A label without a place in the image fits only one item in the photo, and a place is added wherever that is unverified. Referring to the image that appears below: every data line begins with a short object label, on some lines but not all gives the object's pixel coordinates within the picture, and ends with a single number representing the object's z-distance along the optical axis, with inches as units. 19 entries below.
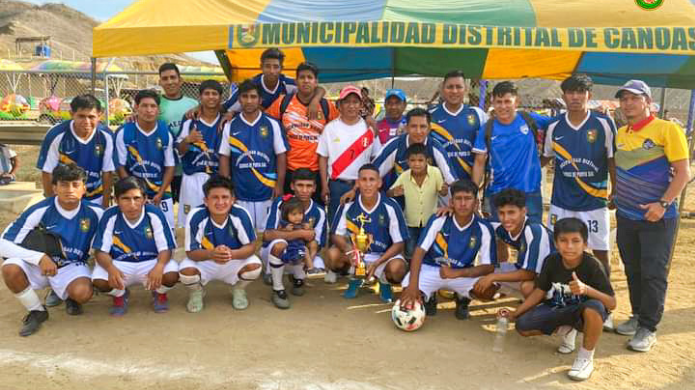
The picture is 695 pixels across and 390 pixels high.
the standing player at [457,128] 189.6
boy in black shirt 132.8
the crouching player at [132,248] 163.5
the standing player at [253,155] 193.6
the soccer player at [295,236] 179.5
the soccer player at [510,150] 180.2
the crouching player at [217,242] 169.0
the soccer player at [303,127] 200.4
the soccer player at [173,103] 202.6
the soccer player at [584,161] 169.2
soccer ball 156.4
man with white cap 142.2
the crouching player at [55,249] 155.4
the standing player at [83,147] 178.9
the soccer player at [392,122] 207.9
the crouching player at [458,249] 165.6
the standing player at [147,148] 189.9
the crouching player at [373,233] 179.0
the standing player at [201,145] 195.6
